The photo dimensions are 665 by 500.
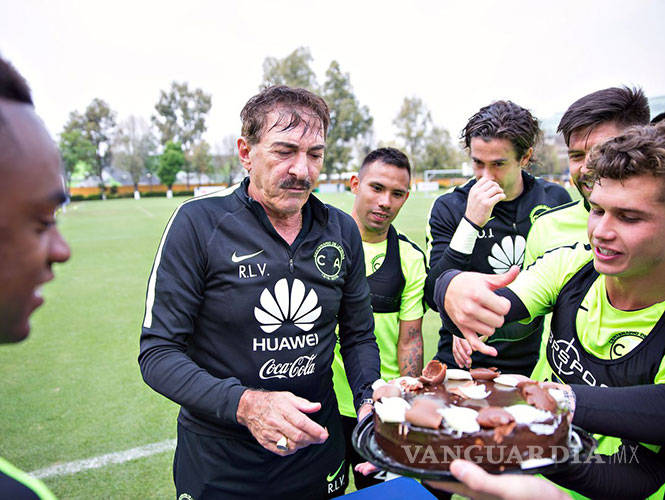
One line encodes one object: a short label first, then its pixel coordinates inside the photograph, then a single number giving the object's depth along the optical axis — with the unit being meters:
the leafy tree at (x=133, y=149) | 65.81
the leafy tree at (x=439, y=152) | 70.62
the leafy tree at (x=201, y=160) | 67.88
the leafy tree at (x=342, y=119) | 64.25
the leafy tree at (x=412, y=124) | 73.12
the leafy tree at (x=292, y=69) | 62.78
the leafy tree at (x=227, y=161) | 69.93
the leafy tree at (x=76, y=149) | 57.38
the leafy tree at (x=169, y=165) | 63.91
